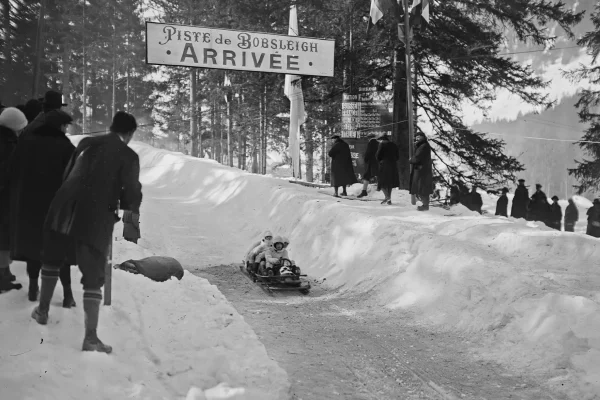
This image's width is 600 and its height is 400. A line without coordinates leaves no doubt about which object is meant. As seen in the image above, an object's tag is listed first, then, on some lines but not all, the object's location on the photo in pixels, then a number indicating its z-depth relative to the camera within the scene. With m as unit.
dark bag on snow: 7.48
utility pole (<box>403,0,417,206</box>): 14.24
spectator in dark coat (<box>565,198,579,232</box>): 19.67
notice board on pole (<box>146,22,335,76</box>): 15.44
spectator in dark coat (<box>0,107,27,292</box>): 4.98
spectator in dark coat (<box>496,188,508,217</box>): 20.05
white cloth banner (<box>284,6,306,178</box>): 19.55
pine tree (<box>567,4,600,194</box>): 21.26
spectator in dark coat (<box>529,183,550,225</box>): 17.89
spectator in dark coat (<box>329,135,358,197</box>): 16.77
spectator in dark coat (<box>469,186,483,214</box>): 20.11
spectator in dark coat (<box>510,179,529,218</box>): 18.73
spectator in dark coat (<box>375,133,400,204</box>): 14.88
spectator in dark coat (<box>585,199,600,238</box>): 16.80
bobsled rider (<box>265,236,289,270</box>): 9.84
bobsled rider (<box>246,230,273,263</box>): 10.17
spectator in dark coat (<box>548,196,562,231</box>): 18.09
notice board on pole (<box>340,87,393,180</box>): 20.14
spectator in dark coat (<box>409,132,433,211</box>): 13.36
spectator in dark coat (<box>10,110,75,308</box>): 4.64
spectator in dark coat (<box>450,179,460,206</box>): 20.75
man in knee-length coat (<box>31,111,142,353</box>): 4.16
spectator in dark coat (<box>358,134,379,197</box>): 17.28
